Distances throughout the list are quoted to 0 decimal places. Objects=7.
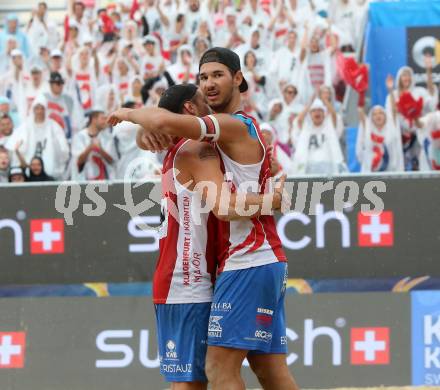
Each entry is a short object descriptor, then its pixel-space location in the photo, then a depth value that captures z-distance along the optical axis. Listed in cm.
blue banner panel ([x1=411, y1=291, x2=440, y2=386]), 1470
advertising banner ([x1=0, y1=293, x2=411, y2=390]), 1477
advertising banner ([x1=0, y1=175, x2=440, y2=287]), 1491
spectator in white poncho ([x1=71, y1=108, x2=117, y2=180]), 2125
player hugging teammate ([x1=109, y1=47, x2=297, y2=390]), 965
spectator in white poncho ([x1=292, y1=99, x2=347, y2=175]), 2073
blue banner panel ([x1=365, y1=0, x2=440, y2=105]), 2608
